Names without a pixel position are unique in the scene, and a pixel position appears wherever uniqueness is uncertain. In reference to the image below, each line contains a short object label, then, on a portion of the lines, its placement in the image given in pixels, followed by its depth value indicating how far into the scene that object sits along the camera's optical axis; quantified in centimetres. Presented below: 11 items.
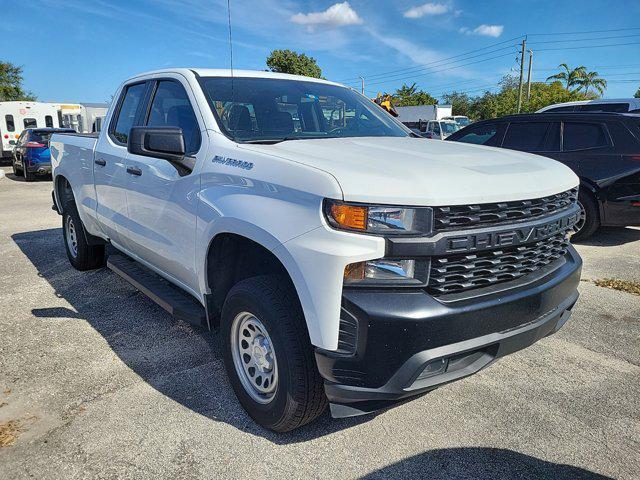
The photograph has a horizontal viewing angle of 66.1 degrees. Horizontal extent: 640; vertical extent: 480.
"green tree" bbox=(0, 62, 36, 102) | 4959
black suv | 627
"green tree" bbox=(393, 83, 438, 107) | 6059
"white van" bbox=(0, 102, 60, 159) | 2088
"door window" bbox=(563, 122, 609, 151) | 659
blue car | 1527
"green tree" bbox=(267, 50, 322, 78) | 4488
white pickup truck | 205
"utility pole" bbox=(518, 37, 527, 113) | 4569
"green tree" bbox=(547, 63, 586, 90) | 4828
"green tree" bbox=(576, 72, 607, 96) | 4828
